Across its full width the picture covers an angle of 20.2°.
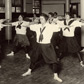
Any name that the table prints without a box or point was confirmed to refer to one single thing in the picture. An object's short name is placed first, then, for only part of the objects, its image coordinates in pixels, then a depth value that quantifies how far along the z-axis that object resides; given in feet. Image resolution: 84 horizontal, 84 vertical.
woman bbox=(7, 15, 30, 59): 18.95
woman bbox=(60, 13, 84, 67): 16.70
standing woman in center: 12.97
